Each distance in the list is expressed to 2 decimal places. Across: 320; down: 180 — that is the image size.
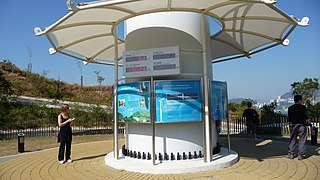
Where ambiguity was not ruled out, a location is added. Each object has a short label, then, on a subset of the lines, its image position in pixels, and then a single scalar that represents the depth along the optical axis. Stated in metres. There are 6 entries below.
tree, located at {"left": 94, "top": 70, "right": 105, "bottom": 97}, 45.78
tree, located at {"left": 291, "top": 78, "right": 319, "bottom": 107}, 30.08
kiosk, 7.25
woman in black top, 8.30
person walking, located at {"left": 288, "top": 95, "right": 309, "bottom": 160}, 7.95
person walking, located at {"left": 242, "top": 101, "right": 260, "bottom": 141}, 13.22
